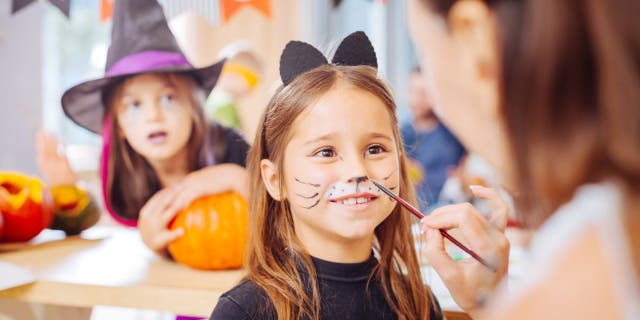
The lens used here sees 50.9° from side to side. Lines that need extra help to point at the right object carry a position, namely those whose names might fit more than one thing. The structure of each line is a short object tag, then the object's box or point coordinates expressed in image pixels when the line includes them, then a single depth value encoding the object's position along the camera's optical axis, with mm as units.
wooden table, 1030
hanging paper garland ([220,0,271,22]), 1566
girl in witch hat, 1402
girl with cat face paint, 874
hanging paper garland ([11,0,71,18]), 1351
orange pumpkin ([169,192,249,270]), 1173
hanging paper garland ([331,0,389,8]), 1361
